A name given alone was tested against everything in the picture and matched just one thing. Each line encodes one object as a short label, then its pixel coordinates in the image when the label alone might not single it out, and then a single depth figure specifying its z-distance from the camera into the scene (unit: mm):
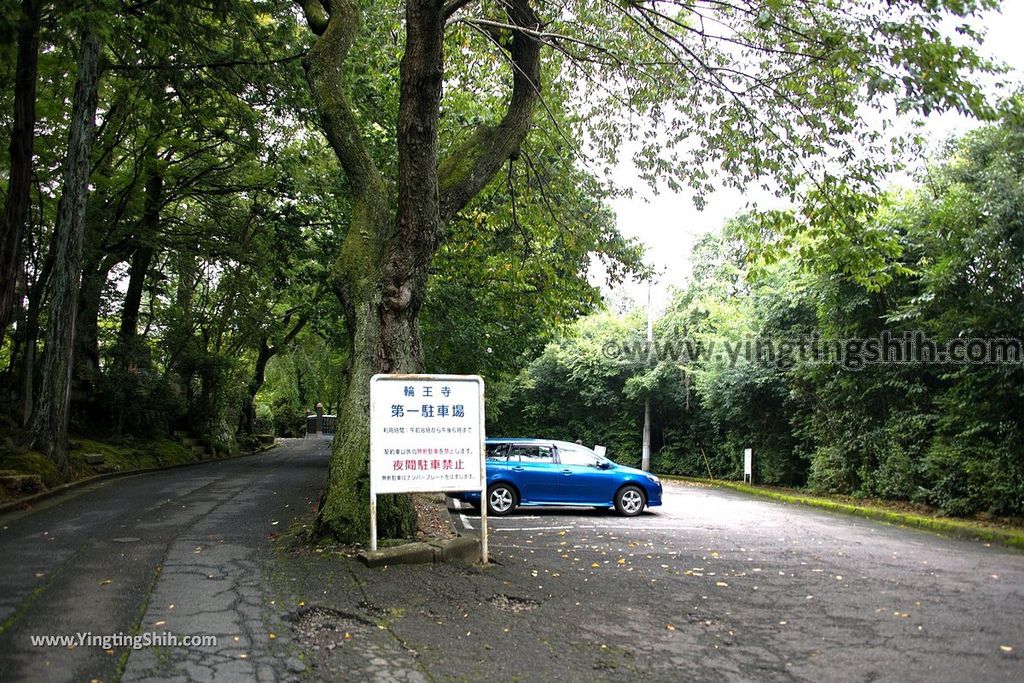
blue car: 14203
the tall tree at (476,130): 7500
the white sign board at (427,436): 7402
